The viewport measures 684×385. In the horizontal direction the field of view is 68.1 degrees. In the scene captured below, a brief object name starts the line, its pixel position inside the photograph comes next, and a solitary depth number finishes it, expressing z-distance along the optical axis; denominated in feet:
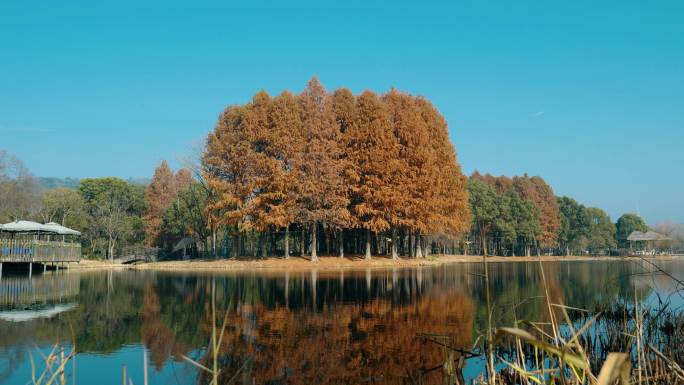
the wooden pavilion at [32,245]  124.47
